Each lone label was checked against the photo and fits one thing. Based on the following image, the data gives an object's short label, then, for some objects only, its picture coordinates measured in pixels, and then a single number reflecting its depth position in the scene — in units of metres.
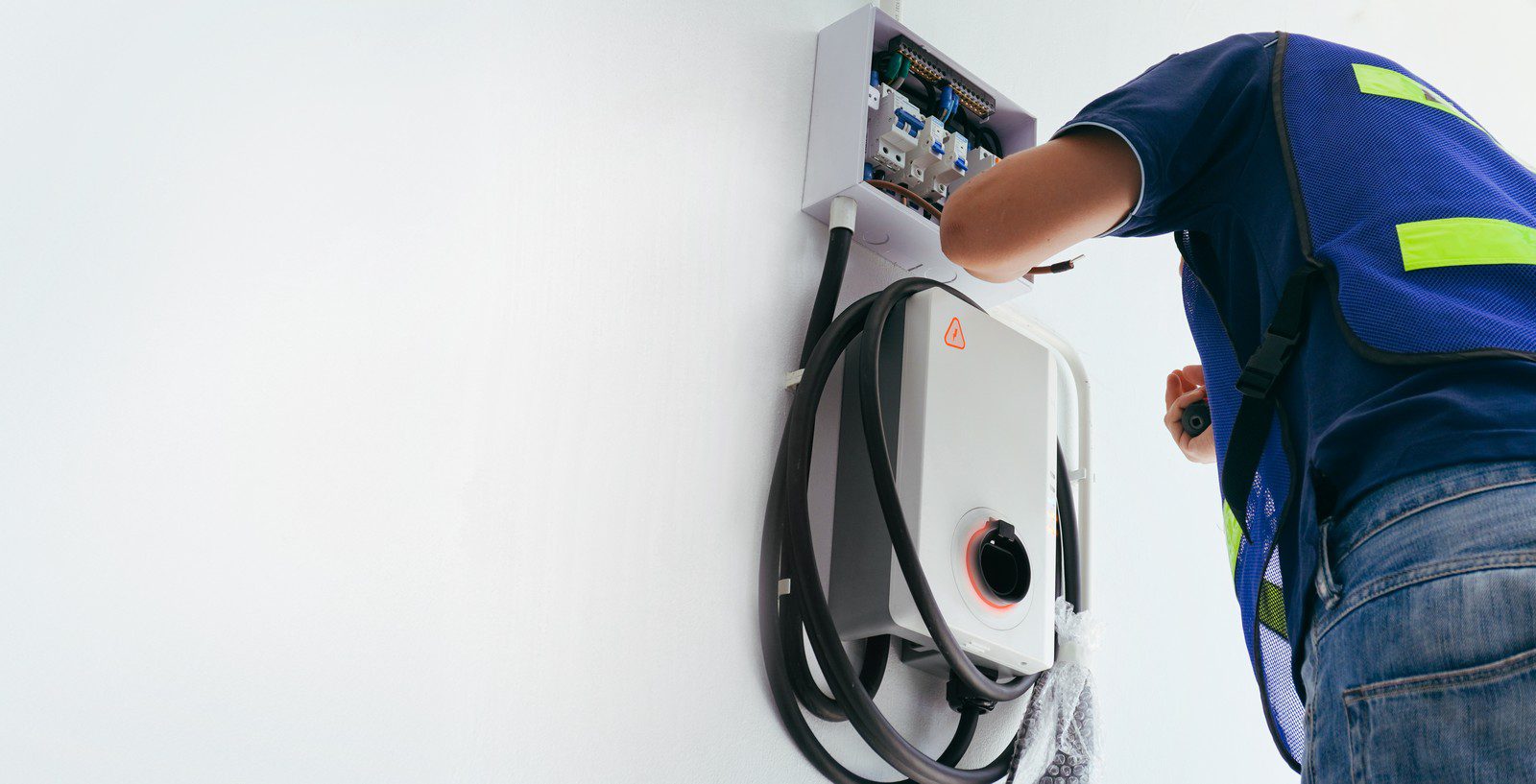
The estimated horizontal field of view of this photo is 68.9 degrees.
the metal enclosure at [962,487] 1.39
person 0.64
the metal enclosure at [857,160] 1.59
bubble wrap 1.44
